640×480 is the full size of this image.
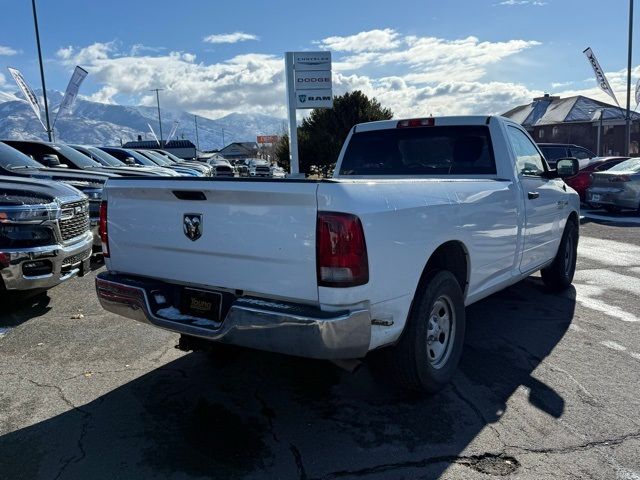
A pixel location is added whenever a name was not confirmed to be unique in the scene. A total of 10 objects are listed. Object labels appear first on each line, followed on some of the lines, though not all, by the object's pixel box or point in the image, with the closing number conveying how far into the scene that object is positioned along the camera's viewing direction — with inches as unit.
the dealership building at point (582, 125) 1939.0
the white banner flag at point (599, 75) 1031.6
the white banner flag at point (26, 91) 924.6
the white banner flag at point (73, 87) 988.6
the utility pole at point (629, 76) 928.2
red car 629.6
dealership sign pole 754.8
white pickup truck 110.8
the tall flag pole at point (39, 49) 813.6
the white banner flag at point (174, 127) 3358.8
